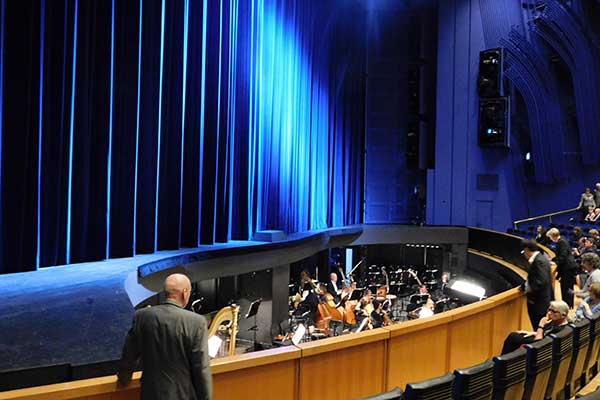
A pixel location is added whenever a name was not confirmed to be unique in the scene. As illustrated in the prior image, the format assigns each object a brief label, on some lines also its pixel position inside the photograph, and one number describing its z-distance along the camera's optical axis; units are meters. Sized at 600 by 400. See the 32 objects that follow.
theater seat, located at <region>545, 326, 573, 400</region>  4.08
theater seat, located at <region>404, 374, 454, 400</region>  3.05
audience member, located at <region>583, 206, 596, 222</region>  13.65
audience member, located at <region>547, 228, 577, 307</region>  6.97
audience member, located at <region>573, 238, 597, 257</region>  9.05
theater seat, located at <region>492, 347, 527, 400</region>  3.56
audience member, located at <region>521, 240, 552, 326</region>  5.49
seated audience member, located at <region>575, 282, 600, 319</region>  5.08
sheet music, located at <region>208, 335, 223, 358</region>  4.85
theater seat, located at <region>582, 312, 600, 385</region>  4.65
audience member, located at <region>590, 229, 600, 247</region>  10.08
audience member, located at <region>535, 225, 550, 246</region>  11.58
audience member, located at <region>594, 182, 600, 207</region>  13.84
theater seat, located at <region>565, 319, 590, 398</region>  4.38
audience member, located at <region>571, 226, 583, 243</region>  8.57
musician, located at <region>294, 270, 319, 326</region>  10.16
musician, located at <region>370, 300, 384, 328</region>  9.08
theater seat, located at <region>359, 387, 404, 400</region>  2.84
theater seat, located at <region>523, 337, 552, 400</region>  3.85
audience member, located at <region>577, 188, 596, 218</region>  14.12
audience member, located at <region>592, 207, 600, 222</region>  13.48
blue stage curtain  6.59
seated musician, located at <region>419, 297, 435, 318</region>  8.73
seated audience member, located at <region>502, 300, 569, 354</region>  4.52
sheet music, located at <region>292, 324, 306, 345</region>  6.99
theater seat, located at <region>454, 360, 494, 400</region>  3.34
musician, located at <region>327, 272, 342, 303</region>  11.89
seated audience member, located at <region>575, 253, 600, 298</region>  5.98
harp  6.29
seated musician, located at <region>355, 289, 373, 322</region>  10.01
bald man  2.75
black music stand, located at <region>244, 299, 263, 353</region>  8.22
